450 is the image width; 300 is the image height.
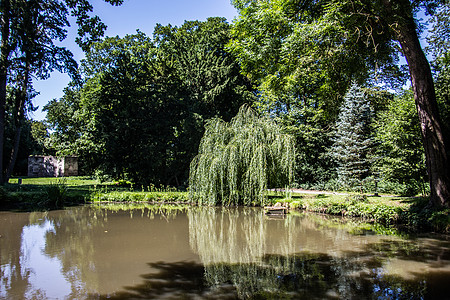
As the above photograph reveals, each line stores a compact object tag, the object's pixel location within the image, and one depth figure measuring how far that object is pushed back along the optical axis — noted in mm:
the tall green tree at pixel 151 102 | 19094
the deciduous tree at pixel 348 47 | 8023
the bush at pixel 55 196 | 13008
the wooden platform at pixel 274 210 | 11352
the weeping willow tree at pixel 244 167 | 12344
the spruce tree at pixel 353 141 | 17406
